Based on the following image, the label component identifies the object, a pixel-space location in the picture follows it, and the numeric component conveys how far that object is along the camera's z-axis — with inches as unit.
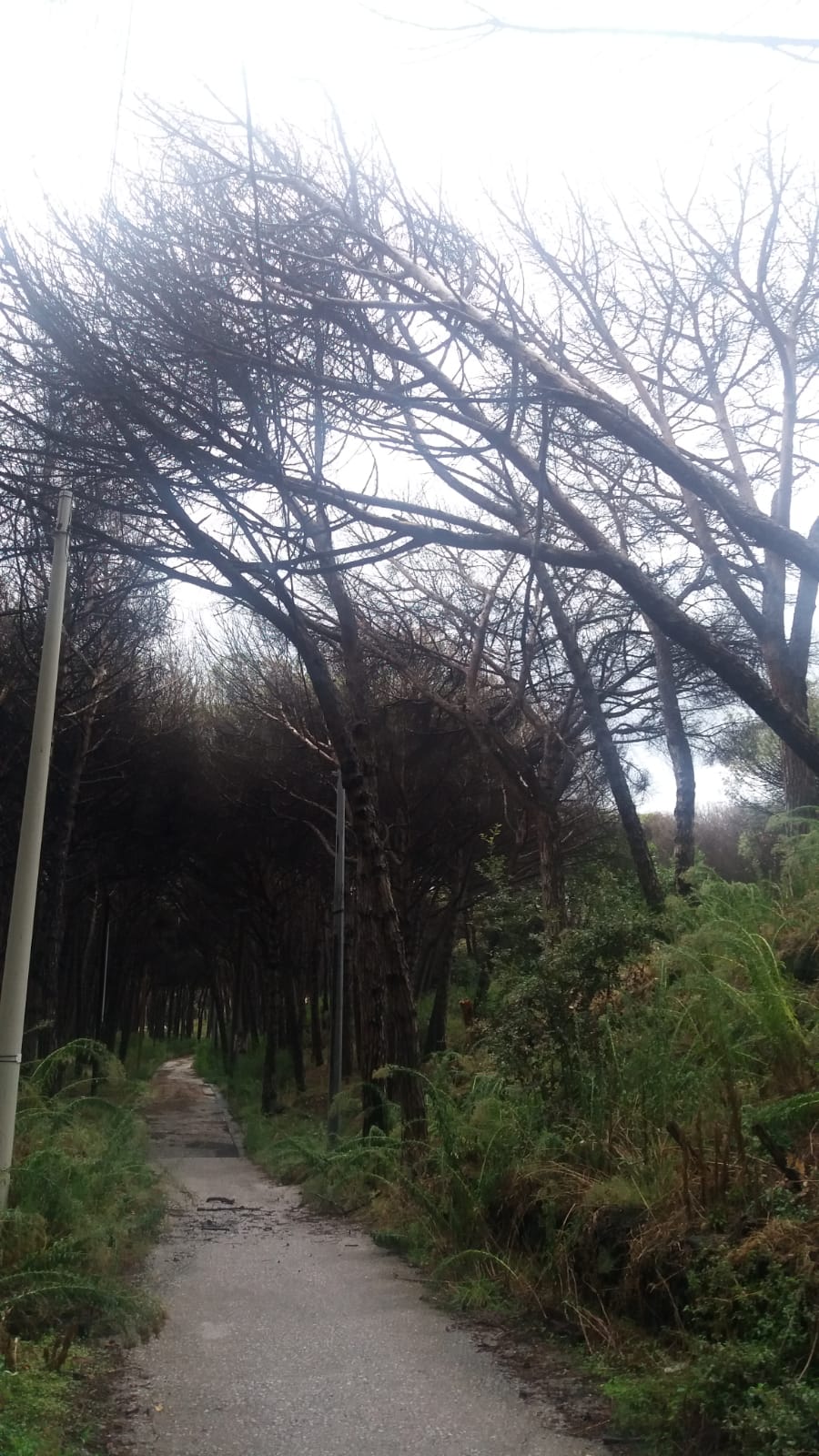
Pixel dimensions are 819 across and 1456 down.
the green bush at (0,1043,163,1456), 193.5
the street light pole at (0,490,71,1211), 292.2
